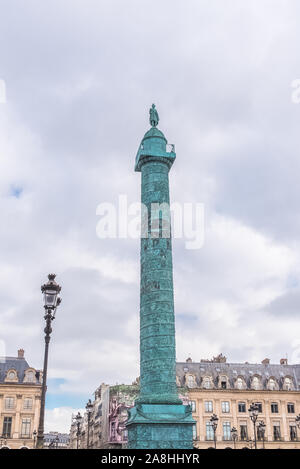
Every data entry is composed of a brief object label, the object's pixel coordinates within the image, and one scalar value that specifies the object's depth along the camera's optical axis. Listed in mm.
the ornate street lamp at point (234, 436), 49194
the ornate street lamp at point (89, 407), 28484
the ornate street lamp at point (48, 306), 12645
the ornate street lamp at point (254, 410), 30391
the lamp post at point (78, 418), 32325
